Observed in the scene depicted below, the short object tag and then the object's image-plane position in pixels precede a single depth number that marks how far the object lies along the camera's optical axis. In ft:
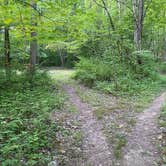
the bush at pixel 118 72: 37.42
